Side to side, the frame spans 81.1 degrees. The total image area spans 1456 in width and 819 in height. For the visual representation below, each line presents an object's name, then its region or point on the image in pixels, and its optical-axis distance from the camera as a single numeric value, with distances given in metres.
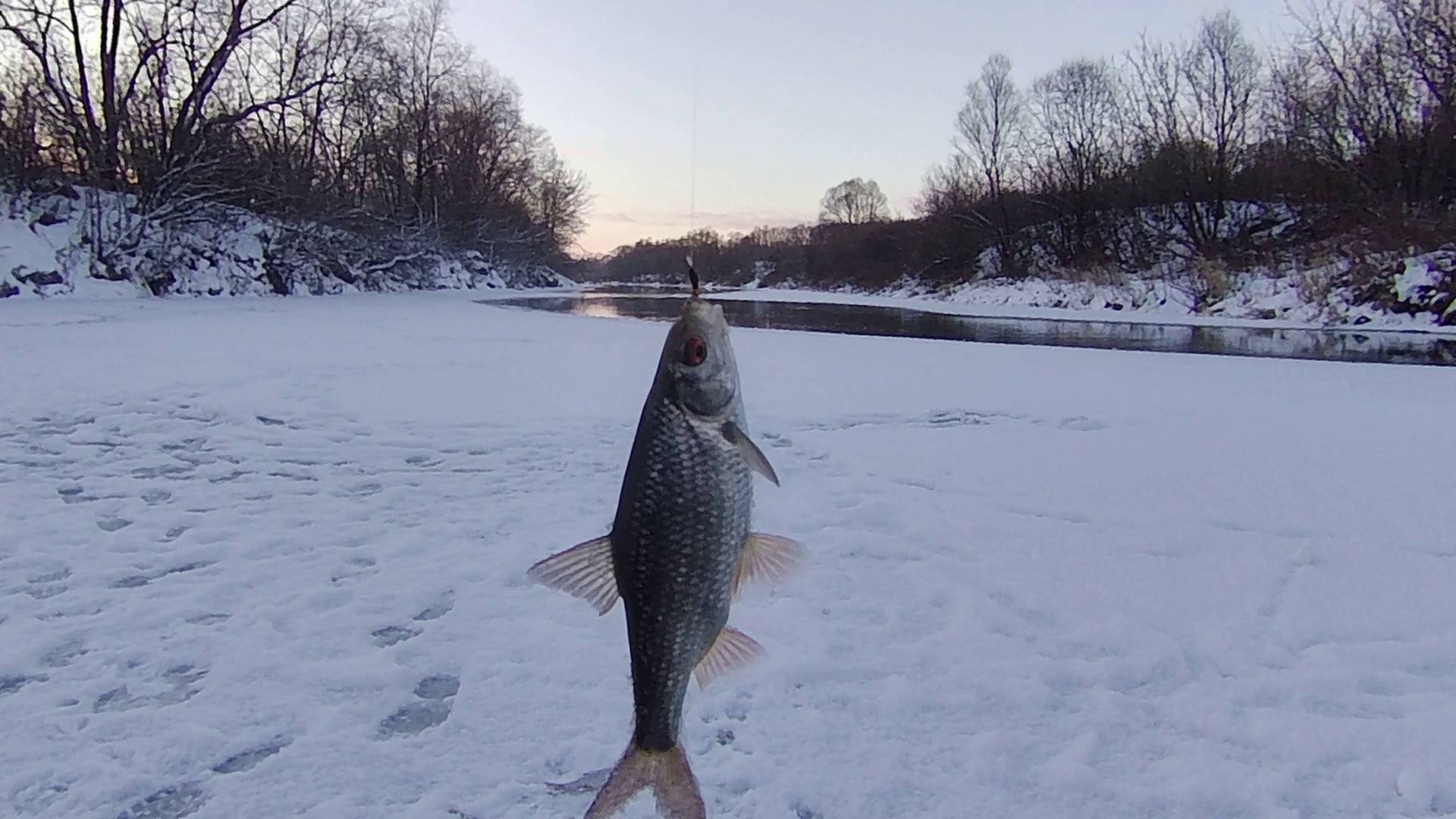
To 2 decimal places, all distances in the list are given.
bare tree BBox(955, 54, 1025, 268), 40.31
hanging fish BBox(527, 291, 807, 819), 1.29
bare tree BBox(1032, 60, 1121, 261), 36.00
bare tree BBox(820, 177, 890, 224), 87.88
